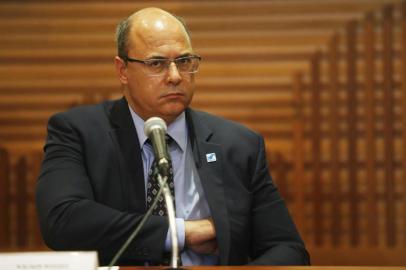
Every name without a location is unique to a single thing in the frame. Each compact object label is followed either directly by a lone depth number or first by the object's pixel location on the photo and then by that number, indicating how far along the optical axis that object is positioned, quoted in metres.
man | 4.64
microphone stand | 4.28
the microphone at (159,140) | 4.33
